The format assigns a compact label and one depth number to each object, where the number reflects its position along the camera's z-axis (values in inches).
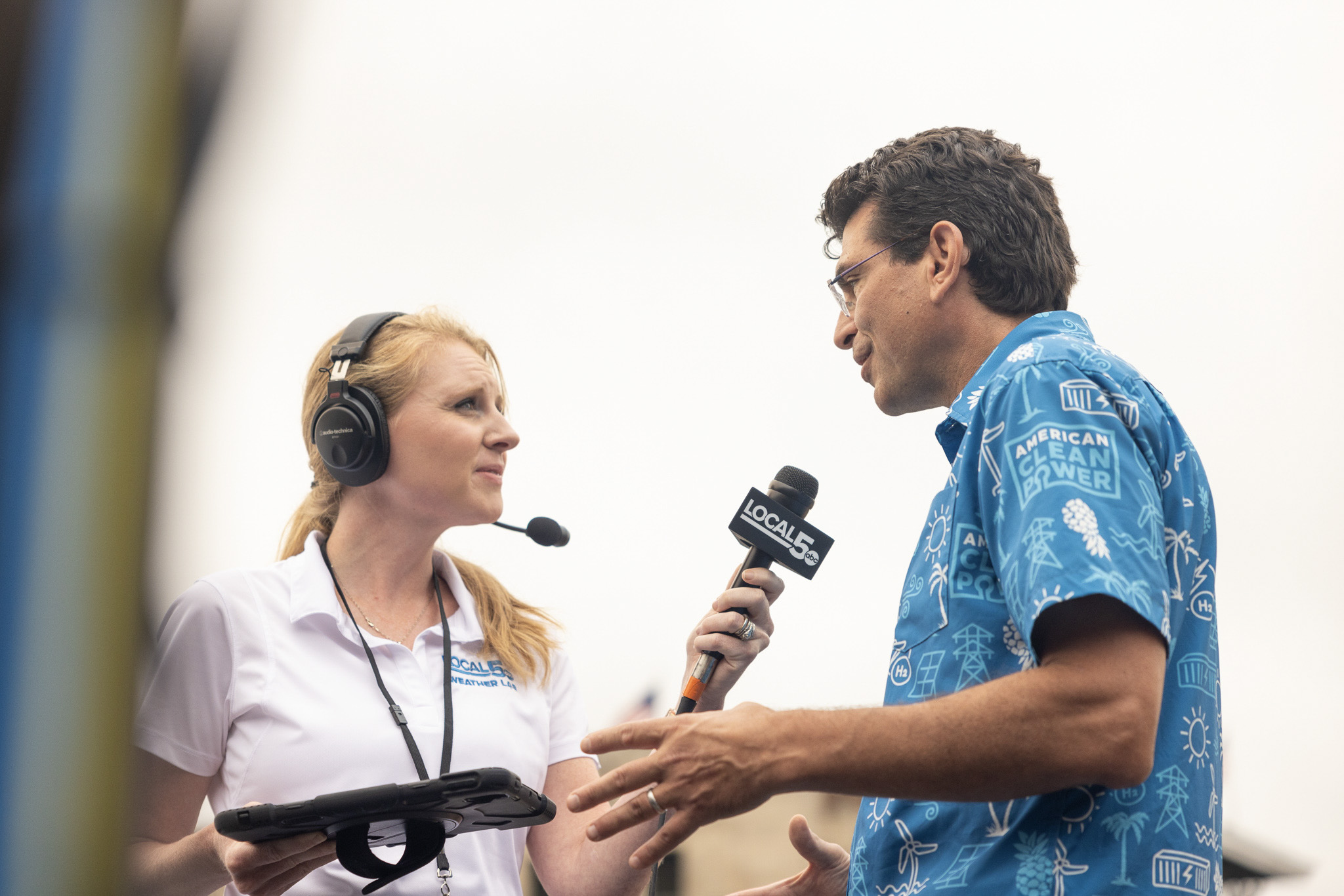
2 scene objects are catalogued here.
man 54.9
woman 86.6
